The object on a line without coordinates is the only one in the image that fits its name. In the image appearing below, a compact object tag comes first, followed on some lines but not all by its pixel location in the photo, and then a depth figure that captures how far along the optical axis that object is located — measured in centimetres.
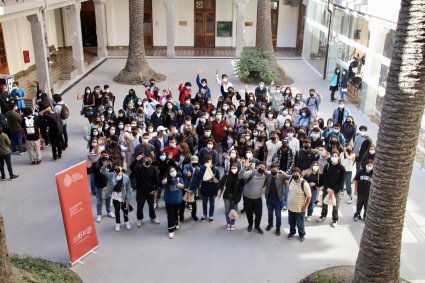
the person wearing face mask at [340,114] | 1255
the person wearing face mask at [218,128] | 1172
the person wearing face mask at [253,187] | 876
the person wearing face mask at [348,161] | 998
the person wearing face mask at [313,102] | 1403
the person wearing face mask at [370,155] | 941
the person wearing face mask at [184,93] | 1436
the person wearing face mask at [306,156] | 977
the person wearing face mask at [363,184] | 906
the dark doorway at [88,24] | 2884
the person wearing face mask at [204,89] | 1417
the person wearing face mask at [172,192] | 871
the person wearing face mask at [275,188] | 870
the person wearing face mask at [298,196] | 842
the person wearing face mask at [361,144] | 1061
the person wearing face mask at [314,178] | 907
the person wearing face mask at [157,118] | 1217
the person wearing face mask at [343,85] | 1788
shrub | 2084
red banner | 762
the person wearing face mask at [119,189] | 876
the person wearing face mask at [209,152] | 990
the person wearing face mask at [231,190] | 894
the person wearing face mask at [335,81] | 1830
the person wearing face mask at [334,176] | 909
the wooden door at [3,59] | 1918
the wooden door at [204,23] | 2908
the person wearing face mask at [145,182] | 891
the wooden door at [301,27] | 2886
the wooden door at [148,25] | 2903
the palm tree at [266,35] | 2131
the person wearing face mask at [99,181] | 932
